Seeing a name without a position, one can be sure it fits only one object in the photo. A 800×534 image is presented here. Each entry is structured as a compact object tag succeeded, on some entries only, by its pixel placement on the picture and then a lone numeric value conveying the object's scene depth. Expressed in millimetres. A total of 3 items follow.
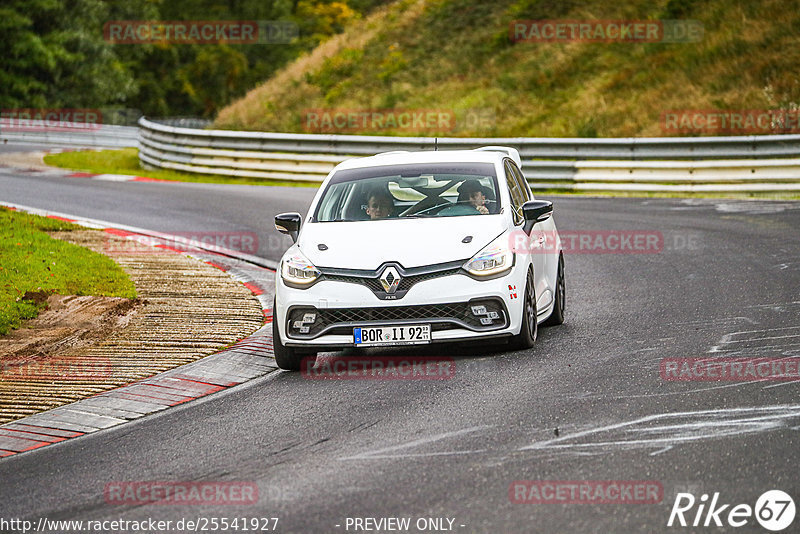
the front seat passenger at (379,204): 19656
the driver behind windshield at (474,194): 19578
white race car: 17328
